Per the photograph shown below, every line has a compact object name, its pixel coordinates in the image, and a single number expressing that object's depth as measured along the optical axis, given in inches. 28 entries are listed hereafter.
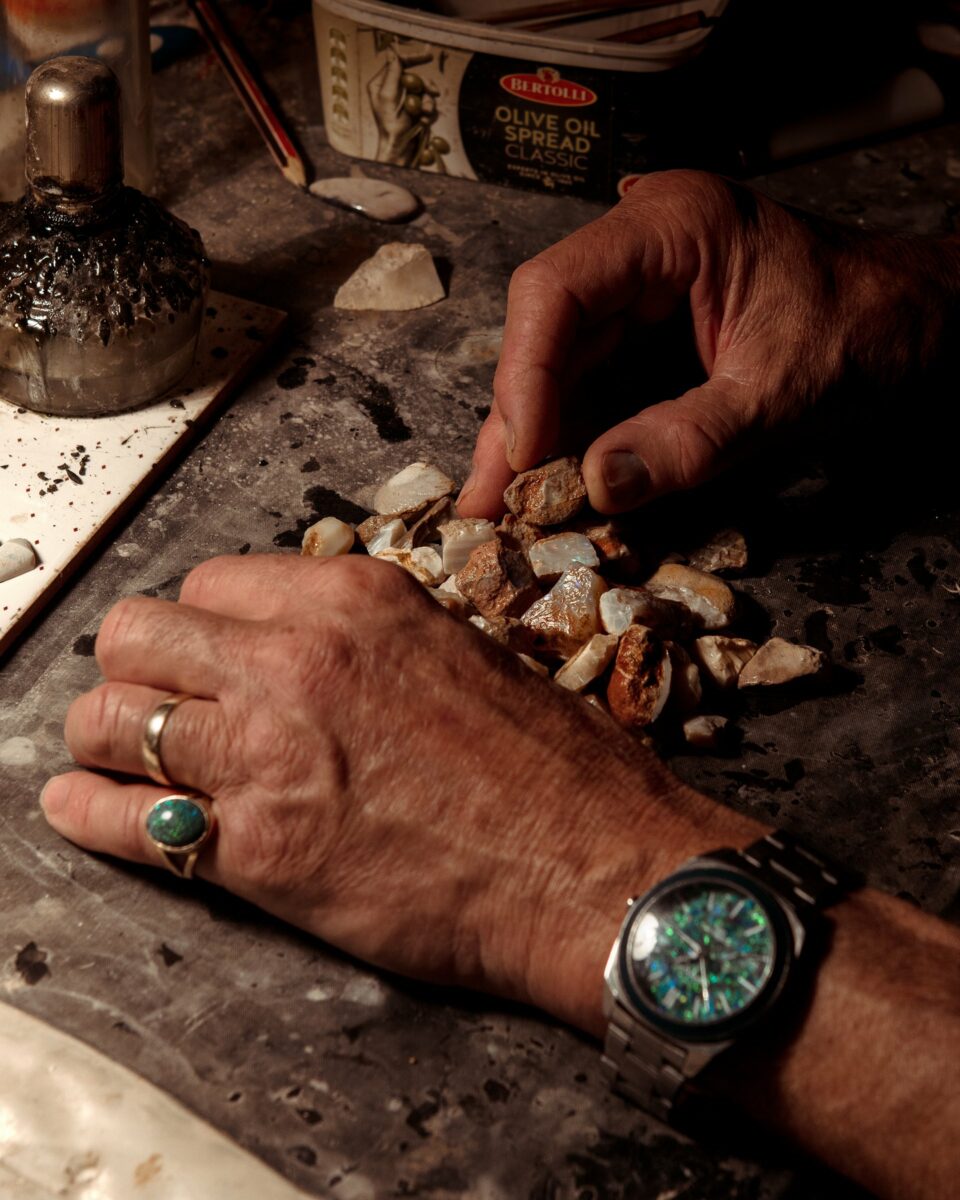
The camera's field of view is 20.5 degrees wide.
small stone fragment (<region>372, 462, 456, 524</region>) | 28.9
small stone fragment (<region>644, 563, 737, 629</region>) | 27.7
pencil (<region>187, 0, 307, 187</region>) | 34.9
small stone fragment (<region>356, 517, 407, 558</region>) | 28.4
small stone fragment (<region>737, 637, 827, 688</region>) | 27.1
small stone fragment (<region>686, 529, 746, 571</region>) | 28.6
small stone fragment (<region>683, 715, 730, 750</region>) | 26.6
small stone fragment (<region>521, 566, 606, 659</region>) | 27.2
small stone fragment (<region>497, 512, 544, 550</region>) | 28.3
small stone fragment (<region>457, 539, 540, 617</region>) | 27.4
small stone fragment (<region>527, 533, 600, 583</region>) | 27.9
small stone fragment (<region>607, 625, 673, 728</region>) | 26.3
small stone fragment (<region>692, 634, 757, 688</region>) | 27.2
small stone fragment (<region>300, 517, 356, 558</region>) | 28.2
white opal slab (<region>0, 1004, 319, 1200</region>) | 23.3
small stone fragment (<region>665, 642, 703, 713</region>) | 26.8
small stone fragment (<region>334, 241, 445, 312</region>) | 32.3
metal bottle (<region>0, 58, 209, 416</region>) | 27.8
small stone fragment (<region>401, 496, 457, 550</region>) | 28.6
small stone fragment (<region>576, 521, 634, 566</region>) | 28.2
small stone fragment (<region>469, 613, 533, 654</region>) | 26.9
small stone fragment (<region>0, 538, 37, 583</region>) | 27.8
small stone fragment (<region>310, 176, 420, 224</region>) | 34.2
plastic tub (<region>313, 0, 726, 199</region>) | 32.6
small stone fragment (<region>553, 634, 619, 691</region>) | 26.6
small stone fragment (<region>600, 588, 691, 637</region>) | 27.0
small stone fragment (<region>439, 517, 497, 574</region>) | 27.9
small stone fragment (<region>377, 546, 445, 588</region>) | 28.0
